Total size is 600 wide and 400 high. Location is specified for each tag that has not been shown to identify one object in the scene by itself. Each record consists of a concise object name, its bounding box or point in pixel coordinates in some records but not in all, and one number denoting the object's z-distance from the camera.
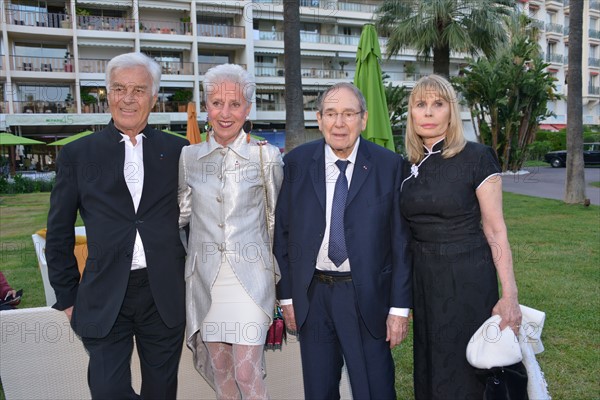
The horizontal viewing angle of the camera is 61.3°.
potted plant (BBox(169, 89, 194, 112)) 32.69
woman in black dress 2.51
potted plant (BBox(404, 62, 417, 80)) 39.28
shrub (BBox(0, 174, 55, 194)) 19.53
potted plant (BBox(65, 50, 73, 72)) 30.70
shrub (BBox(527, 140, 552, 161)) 33.53
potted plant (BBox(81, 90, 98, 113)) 30.19
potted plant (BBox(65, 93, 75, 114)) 29.91
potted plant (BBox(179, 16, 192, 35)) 33.41
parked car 28.20
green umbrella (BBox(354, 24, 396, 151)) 6.66
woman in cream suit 2.53
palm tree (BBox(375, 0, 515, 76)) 16.55
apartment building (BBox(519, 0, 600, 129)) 45.06
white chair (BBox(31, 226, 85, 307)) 4.23
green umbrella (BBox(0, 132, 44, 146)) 20.77
